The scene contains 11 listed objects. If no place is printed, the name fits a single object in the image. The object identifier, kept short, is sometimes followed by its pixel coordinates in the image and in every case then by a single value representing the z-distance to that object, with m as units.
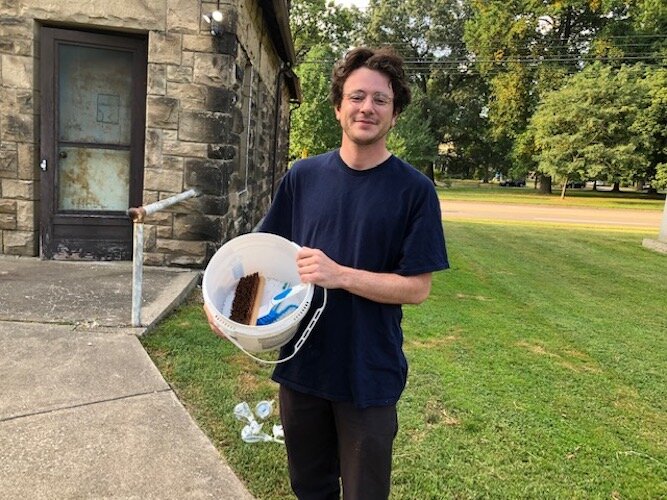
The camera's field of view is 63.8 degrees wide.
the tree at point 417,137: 34.33
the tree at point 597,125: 30.05
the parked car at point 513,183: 57.58
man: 1.67
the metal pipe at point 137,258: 3.51
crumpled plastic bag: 2.66
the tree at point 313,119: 26.28
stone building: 5.06
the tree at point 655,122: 29.62
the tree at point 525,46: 35.50
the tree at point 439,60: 40.53
